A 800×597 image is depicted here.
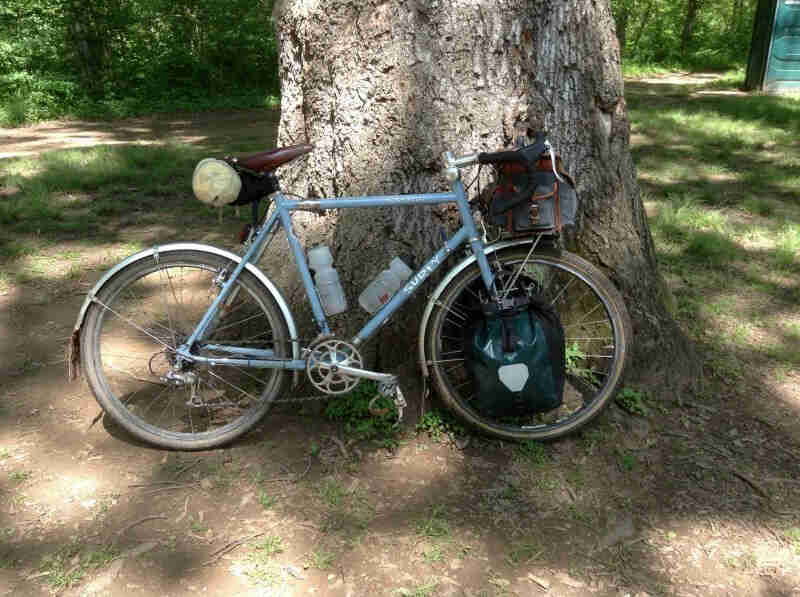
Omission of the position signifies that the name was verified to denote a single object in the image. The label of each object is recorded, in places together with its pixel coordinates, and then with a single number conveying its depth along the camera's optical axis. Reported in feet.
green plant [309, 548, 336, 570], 8.16
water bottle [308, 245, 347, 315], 9.78
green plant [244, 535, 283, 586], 7.99
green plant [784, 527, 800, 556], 8.58
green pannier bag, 9.52
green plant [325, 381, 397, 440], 10.30
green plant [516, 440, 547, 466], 9.94
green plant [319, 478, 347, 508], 9.16
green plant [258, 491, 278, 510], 9.05
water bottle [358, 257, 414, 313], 10.00
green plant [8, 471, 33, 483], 9.38
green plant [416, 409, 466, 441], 10.37
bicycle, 9.56
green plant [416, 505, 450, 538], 8.65
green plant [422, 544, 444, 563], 8.29
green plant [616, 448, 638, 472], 9.87
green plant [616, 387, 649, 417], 10.87
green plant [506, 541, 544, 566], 8.33
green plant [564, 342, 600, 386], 11.08
